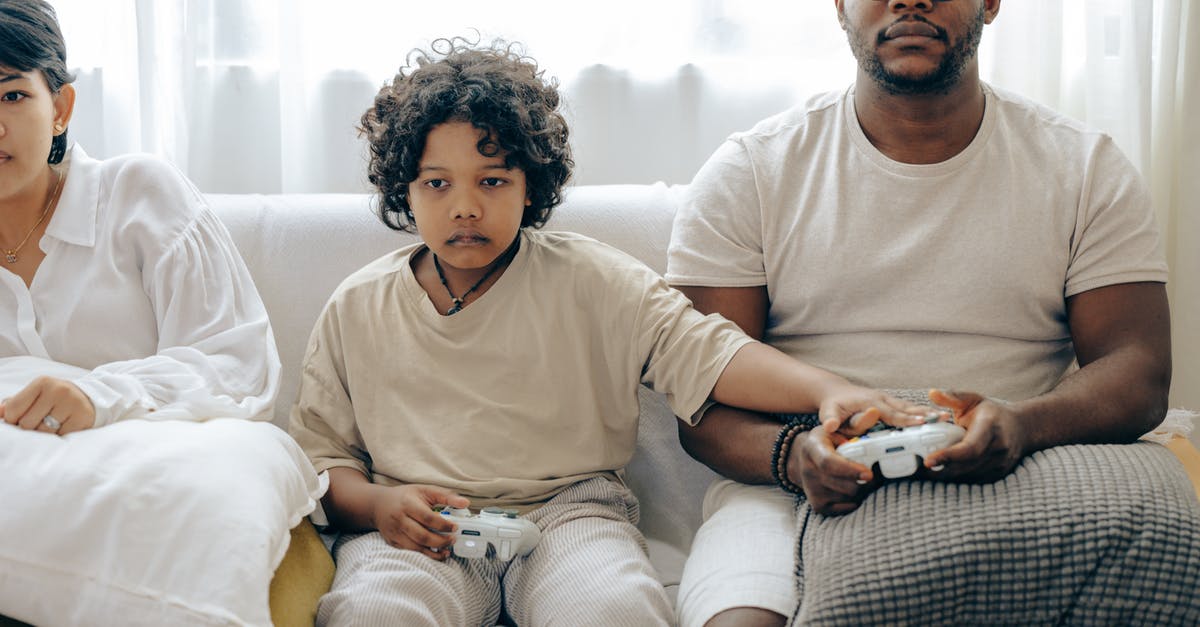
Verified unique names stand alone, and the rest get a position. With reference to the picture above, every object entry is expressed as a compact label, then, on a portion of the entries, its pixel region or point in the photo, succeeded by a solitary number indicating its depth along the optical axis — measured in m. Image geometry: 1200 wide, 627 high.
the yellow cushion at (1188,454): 1.59
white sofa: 1.81
